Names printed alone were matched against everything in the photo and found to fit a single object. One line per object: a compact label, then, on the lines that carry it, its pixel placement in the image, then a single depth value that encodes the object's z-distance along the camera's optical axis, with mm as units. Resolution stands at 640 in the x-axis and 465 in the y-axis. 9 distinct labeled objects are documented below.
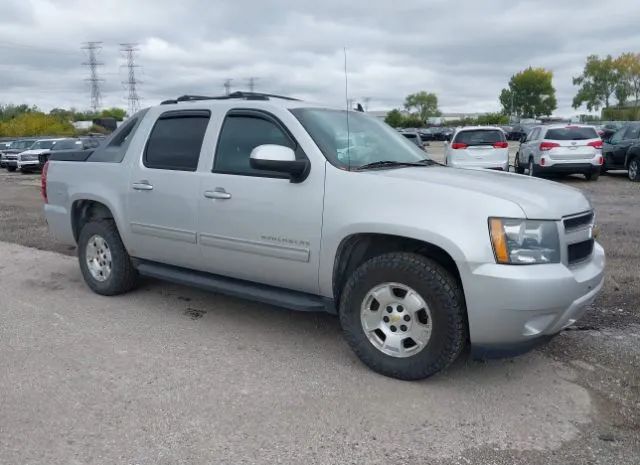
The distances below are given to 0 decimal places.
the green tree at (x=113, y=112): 100856
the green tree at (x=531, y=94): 119125
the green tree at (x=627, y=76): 107625
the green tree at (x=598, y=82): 112062
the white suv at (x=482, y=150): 15953
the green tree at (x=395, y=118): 93562
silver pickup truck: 3506
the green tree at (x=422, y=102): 146875
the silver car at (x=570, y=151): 16000
